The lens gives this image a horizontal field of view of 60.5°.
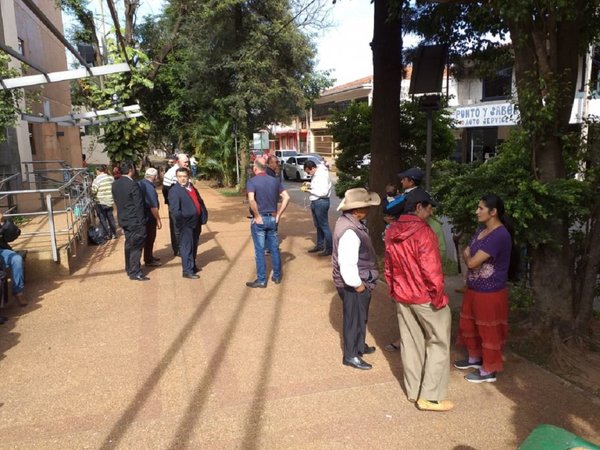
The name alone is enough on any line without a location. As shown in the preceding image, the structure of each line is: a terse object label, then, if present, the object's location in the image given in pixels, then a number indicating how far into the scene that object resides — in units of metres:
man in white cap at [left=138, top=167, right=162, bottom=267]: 7.77
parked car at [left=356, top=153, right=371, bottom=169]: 9.63
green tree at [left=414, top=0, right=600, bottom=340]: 4.34
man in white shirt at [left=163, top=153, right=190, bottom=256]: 8.56
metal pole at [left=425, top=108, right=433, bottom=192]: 6.81
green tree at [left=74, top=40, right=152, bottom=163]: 16.94
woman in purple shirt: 4.07
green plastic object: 2.03
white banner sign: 22.90
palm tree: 21.75
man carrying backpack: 6.07
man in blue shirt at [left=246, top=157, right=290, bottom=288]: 6.73
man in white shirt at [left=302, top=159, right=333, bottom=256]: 8.59
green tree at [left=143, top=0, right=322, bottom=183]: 19.42
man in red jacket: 3.71
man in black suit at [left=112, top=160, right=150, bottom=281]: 7.16
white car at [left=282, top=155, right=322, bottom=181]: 27.57
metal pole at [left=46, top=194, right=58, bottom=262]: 7.07
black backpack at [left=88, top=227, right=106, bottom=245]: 9.88
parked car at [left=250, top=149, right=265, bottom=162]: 18.29
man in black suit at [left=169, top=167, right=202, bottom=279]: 7.30
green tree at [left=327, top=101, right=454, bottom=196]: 9.03
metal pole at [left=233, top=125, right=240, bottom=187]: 20.97
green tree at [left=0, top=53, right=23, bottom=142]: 8.93
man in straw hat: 4.22
